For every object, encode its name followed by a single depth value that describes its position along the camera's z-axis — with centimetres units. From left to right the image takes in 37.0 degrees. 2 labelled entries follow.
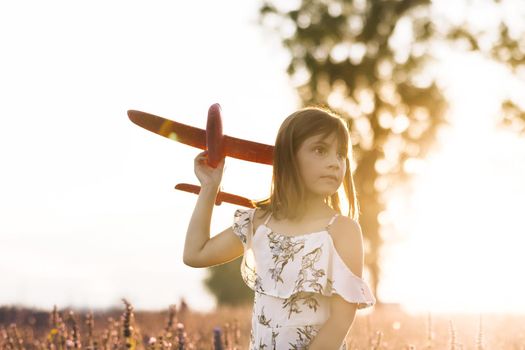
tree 2186
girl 314
